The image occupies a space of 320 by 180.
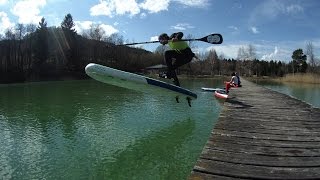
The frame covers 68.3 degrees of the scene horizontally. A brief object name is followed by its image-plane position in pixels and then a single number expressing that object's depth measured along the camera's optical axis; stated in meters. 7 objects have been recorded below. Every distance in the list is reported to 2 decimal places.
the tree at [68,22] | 58.24
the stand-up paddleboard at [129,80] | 7.13
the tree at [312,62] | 57.49
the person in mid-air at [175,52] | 7.76
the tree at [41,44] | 45.36
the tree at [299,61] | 60.82
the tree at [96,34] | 62.28
